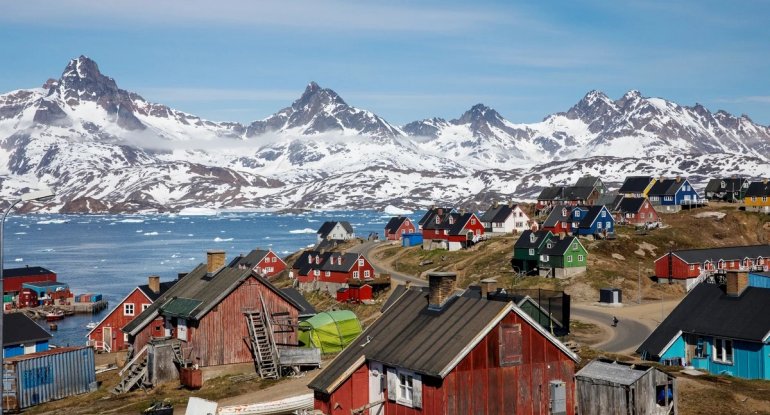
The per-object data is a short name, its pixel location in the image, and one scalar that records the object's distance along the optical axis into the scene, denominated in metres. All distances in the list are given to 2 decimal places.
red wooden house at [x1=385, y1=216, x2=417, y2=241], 149.12
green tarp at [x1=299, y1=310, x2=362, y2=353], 52.62
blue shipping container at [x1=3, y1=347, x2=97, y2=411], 45.28
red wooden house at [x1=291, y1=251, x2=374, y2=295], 97.38
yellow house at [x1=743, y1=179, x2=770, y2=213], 127.88
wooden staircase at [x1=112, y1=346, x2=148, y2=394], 46.03
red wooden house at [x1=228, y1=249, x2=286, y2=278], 116.81
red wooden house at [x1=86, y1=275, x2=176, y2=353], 72.31
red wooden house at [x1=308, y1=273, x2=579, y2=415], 28.77
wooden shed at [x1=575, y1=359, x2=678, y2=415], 30.80
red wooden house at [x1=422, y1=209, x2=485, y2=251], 120.44
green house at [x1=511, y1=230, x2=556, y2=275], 93.50
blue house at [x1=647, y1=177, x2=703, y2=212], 137.12
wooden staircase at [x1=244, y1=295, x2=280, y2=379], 45.38
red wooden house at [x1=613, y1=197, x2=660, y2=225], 121.80
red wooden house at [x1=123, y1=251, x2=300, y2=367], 46.66
